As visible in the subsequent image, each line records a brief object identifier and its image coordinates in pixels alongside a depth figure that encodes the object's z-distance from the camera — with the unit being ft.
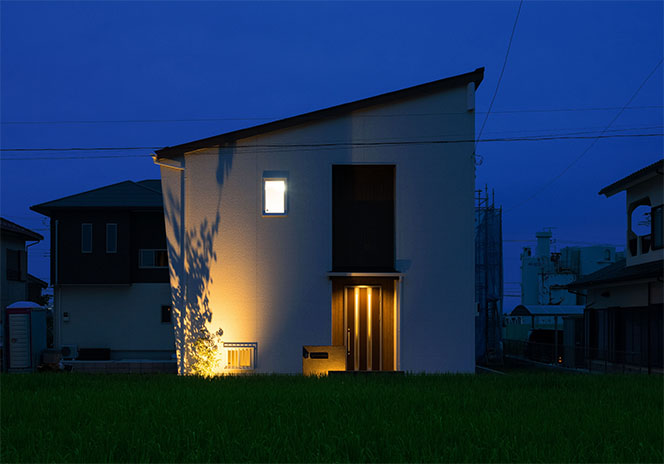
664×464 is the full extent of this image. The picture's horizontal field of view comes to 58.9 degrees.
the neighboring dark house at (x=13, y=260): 102.73
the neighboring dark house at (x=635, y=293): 66.13
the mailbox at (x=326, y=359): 44.60
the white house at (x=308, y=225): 50.39
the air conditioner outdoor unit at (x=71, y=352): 81.62
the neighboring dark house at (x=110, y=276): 91.71
